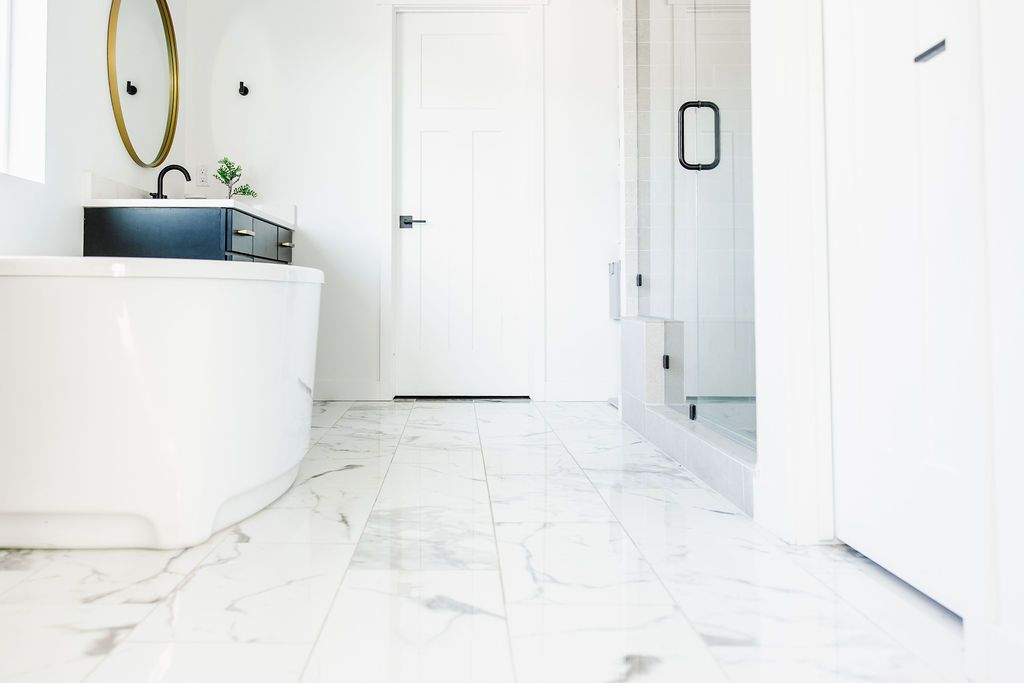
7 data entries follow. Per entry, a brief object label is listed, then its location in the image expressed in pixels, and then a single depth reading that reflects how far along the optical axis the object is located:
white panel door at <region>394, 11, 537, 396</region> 3.44
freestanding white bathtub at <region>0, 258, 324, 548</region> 1.22
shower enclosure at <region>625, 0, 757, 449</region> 1.77
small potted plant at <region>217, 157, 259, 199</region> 3.15
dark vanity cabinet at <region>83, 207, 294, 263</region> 2.41
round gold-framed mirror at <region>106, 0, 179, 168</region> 2.68
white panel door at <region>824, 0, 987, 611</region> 0.95
